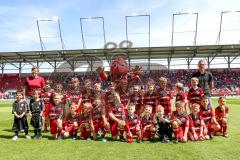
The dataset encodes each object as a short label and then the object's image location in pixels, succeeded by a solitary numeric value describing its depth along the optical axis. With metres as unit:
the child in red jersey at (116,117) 4.80
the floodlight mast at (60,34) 22.89
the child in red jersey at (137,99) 5.12
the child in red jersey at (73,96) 5.15
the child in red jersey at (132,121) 4.76
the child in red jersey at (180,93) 5.07
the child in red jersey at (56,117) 4.98
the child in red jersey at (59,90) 5.50
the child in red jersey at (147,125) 4.81
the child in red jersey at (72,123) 5.02
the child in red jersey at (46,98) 5.90
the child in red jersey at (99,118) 4.95
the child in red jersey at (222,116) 5.17
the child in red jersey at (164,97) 5.05
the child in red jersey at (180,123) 4.57
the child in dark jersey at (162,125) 4.67
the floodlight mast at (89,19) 22.79
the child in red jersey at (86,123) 4.93
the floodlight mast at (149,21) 22.52
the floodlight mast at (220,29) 22.01
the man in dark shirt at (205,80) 5.25
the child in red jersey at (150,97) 5.10
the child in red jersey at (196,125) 4.73
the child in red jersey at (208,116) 4.98
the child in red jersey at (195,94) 5.10
